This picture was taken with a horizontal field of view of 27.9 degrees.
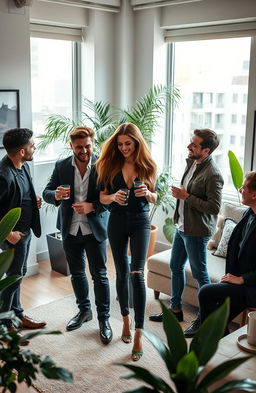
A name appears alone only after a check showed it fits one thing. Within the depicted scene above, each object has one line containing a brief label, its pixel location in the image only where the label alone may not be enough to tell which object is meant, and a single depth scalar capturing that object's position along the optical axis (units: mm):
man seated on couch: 2973
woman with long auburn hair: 3215
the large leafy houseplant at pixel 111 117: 4707
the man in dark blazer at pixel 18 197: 3246
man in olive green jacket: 3336
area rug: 2988
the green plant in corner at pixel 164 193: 4852
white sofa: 3835
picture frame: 4254
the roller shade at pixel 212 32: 4434
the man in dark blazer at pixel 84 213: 3355
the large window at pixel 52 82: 5027
